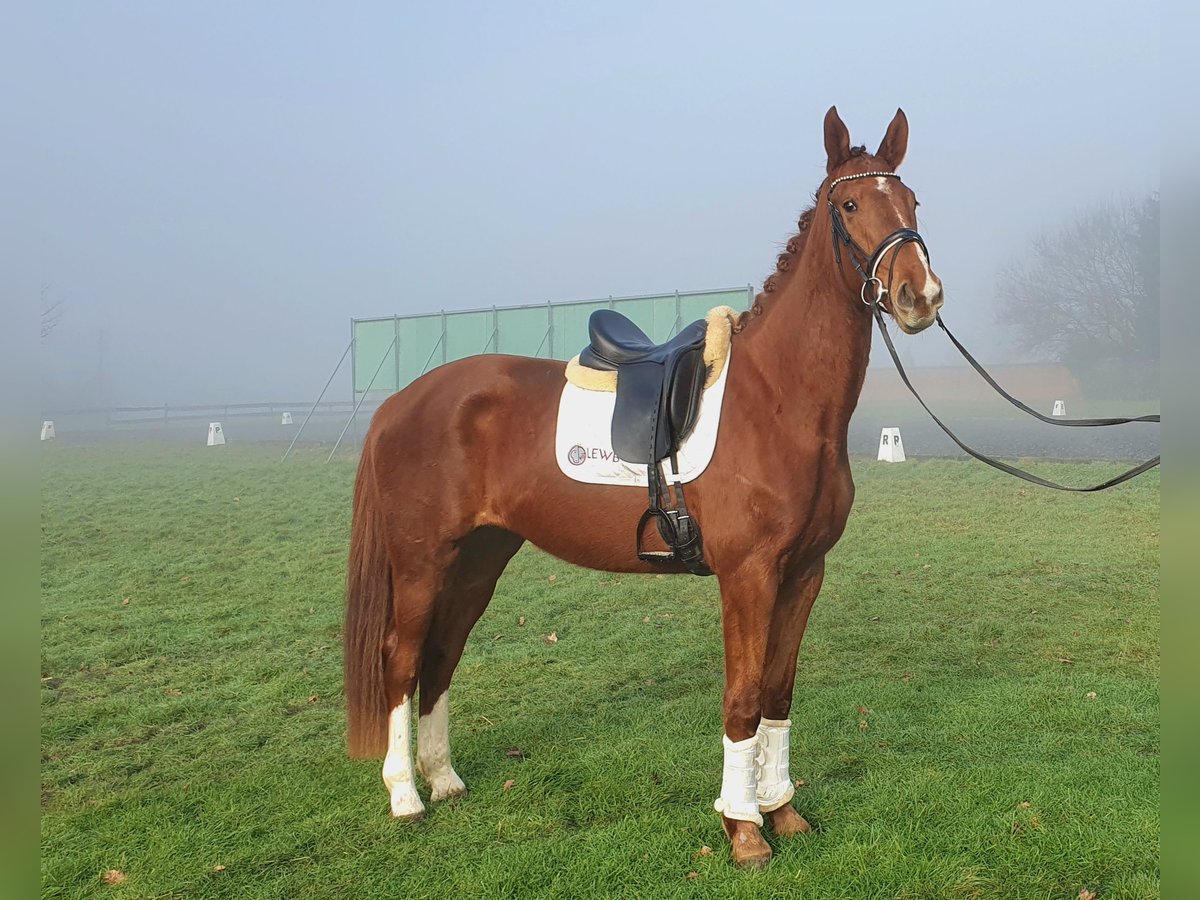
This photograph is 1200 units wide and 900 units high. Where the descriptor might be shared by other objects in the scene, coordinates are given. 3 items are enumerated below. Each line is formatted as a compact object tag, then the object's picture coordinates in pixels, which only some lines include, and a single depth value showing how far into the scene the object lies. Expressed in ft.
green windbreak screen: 52.85
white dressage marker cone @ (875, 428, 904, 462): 55.26
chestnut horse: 10.50
